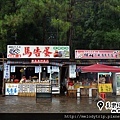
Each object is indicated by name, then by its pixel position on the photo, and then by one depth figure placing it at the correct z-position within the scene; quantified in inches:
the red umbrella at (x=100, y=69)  737.0
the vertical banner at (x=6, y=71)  858.1
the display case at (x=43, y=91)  750.5
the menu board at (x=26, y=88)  826.8
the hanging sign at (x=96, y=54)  883.4
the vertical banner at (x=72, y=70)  872.9
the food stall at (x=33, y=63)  840.9
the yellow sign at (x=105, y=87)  842.2
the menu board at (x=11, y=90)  837.8
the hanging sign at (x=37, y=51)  856.9
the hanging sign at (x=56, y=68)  868.6
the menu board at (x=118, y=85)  868.6
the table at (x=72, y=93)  829.9
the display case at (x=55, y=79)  860.0
